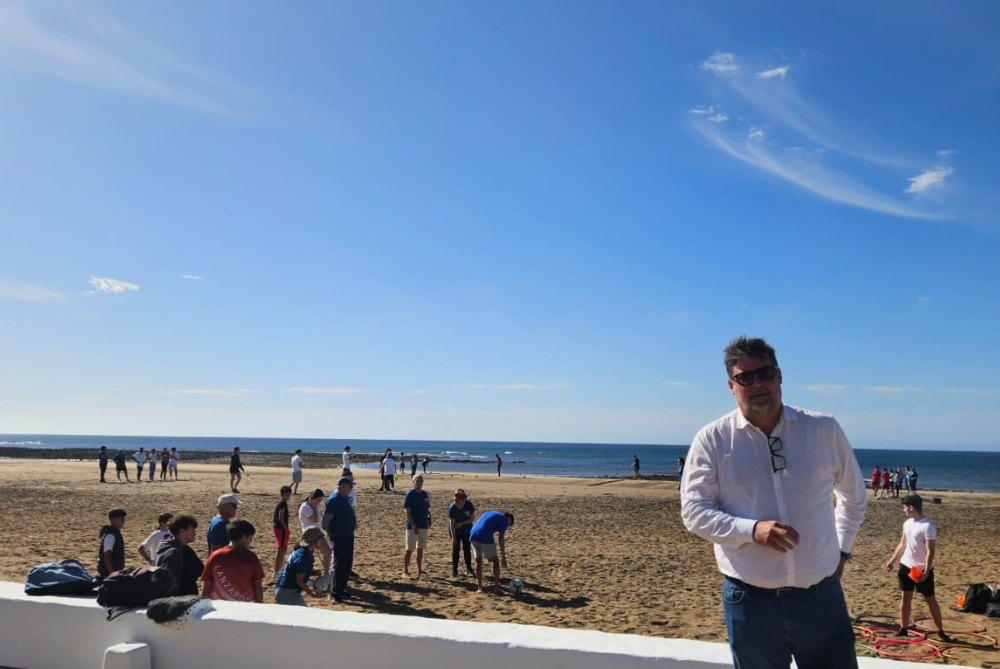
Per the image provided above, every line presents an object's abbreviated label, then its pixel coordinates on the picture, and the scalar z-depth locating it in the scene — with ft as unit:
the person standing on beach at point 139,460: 98.57
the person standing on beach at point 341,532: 31.14
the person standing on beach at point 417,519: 35.94
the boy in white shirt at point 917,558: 25.20
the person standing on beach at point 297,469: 80.59
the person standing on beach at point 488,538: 32.68
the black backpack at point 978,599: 29.63
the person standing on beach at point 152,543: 26.76
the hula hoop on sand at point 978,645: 24.64
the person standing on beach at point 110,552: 24.80
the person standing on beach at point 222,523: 26.55
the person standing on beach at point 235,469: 84.02
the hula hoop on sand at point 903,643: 23.38
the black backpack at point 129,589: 14.26
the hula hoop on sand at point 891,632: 25.53
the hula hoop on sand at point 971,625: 26.53
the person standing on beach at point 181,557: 18.30
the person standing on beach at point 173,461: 107.04
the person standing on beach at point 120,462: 96.93
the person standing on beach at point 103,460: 96.99
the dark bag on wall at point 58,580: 15.28
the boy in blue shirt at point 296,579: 24.02
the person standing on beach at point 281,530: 32.24
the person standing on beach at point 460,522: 37.41
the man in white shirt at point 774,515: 8.05
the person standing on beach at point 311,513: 33.78
